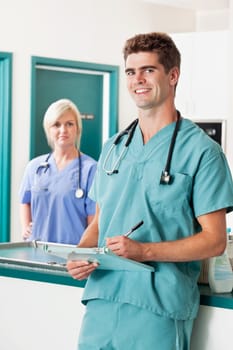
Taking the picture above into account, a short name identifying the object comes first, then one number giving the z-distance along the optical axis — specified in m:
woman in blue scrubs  3.36
